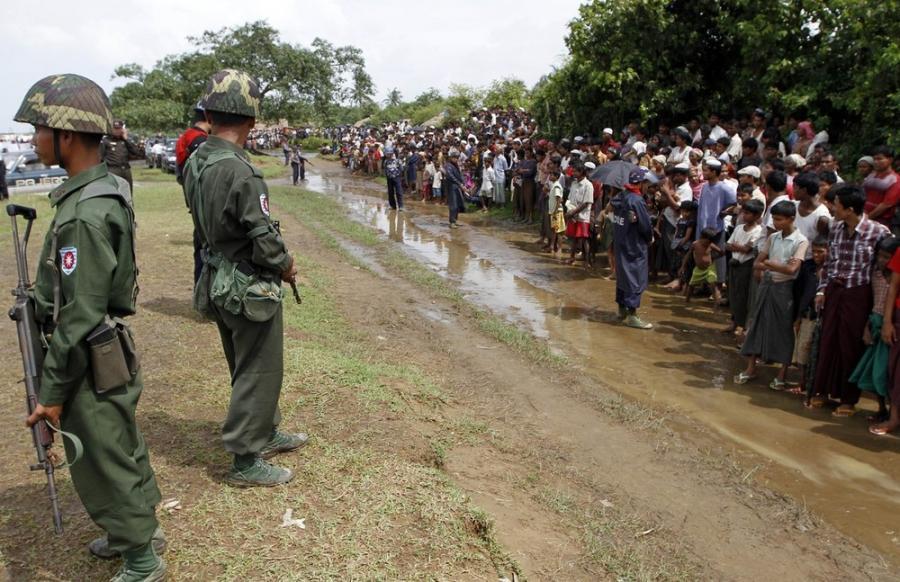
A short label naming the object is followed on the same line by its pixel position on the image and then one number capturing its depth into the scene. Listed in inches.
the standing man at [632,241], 293.3
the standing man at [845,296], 204.2
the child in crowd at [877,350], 199.9
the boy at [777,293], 222.2
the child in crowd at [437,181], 768.3
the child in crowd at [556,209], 443.8
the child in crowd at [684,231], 347.6
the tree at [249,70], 1277.1
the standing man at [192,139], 204.5
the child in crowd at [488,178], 661.9
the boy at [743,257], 264.1
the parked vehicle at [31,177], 898.7
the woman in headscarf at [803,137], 382.6
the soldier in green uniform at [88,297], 94.9
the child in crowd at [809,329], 220.2
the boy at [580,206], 408.8
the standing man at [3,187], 698.8
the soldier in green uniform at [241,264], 124.8
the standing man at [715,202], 324.2
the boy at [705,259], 324.8
